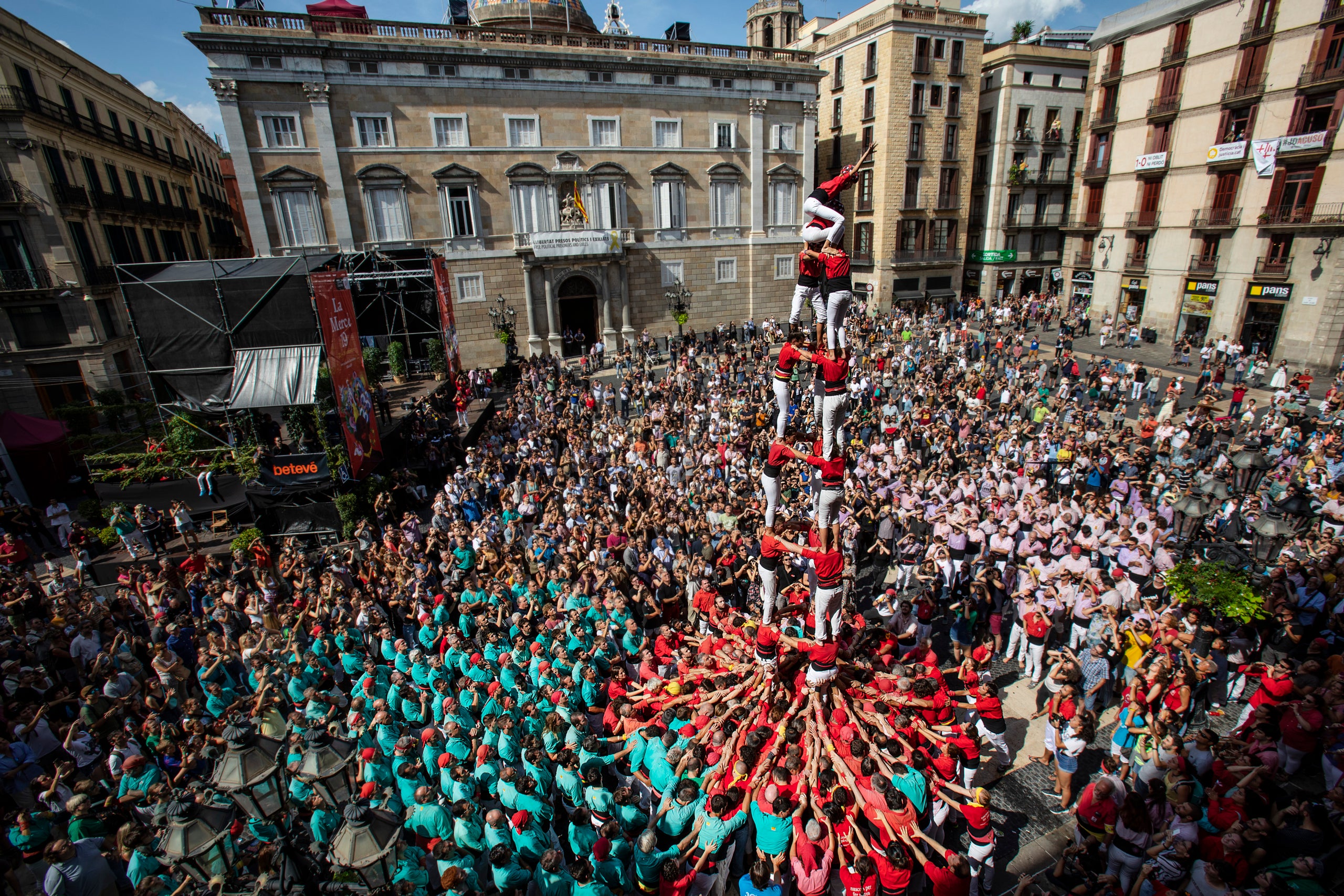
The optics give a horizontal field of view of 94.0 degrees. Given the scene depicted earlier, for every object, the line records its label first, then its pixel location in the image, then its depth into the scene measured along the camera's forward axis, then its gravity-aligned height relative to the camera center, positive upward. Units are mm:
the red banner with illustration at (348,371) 14070 -2448
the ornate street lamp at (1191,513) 9383 -4049
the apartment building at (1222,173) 23609 +2435
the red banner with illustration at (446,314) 21844 -1989
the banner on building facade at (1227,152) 25688 +3148
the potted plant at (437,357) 24219 -3631
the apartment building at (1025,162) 38688 +4638
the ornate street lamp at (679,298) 33844 -2499
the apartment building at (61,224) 22672 +1817
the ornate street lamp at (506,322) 31016 -3114
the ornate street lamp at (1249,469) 11445 -4377
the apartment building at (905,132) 36625 +6550
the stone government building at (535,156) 27047 +4595
